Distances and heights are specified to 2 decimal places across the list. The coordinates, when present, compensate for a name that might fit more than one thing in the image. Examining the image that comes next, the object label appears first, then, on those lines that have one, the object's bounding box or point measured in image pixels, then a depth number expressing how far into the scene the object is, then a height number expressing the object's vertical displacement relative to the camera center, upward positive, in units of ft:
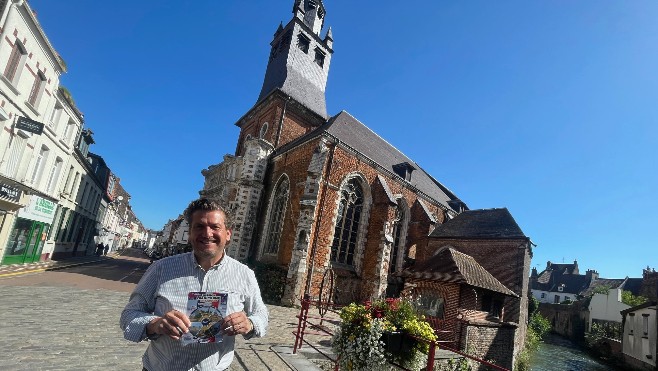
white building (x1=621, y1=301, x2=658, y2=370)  60.49 -5.35
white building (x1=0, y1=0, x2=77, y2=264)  35.22 +8.55
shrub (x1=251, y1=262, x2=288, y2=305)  46.81 -5.25
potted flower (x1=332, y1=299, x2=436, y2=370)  14.66 -3.36
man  6.09 -1.40
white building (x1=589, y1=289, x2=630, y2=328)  110.11 -0.90
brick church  49.47 +10.45
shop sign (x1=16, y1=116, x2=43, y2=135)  37.42 +8.56
